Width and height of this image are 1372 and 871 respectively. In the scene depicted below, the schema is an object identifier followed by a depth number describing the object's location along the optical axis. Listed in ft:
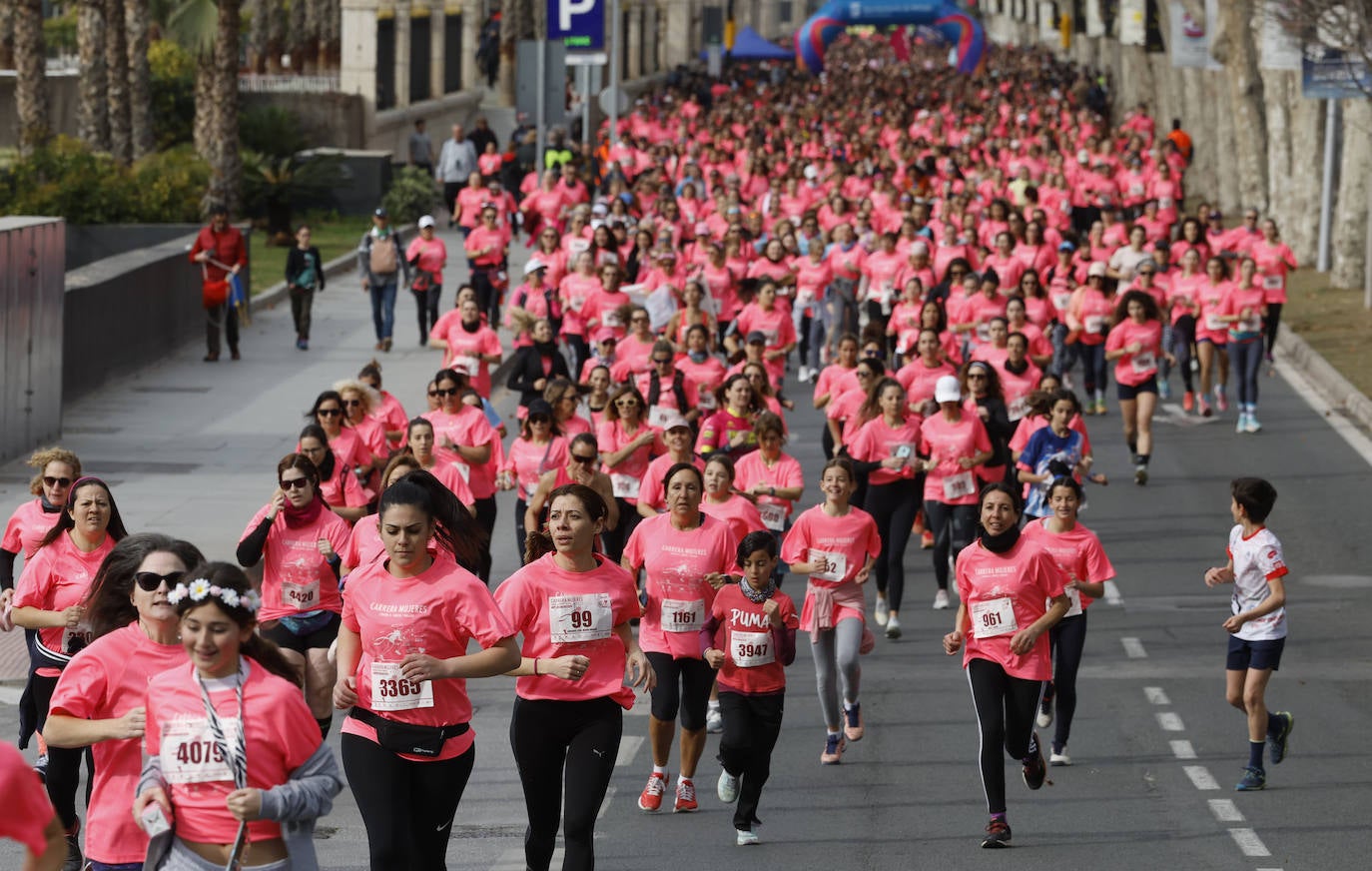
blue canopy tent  308.60
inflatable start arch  285.64
